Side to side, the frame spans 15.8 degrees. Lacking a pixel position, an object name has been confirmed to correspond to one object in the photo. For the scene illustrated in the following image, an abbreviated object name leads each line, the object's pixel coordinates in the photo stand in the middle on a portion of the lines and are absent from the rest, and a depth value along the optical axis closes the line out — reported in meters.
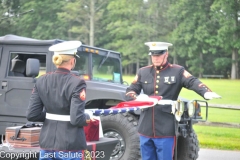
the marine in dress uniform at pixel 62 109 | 7.01
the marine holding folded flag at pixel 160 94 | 8.93
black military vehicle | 12.47
